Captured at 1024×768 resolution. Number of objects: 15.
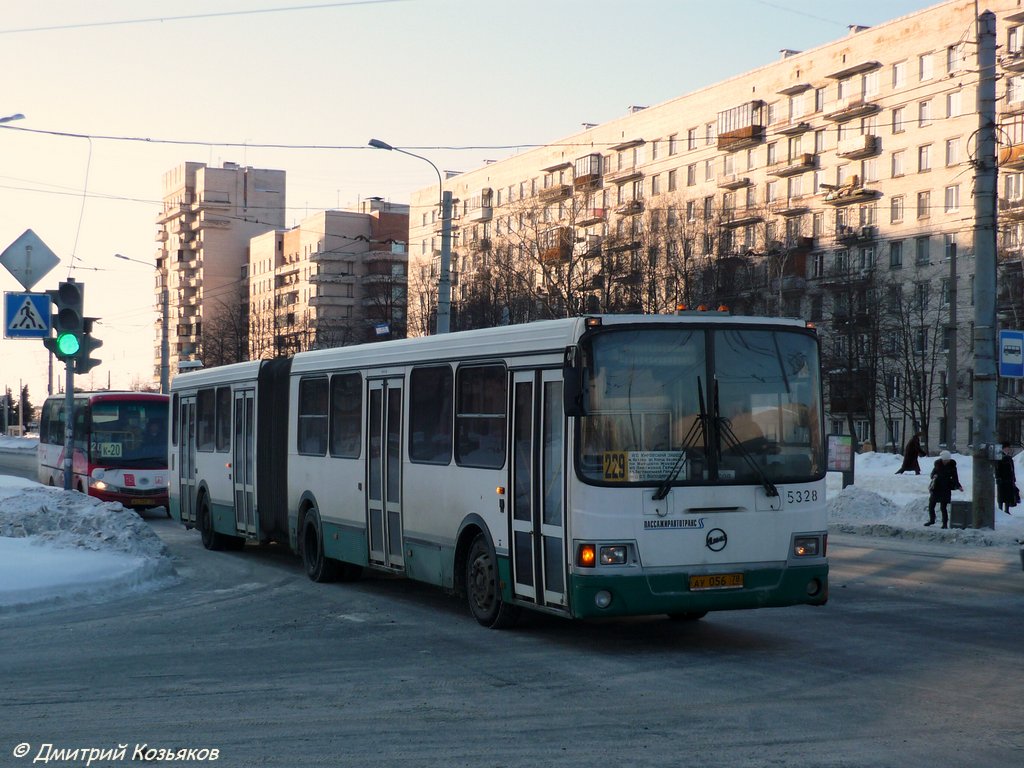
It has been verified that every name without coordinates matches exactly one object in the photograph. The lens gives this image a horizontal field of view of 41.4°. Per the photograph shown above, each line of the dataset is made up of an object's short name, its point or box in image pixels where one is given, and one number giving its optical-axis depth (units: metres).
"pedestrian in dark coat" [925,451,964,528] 24.45
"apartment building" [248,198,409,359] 118.81
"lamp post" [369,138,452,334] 31.34
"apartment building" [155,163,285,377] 136.12
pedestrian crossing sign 18.20
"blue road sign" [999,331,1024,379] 22.36
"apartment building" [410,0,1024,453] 60.59
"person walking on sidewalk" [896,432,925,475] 35.81
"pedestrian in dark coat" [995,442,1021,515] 27.25
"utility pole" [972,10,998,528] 22.58
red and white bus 27.77
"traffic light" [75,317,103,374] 18.98
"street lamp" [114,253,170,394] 51.44
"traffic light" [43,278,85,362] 18.31
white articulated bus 10.16
